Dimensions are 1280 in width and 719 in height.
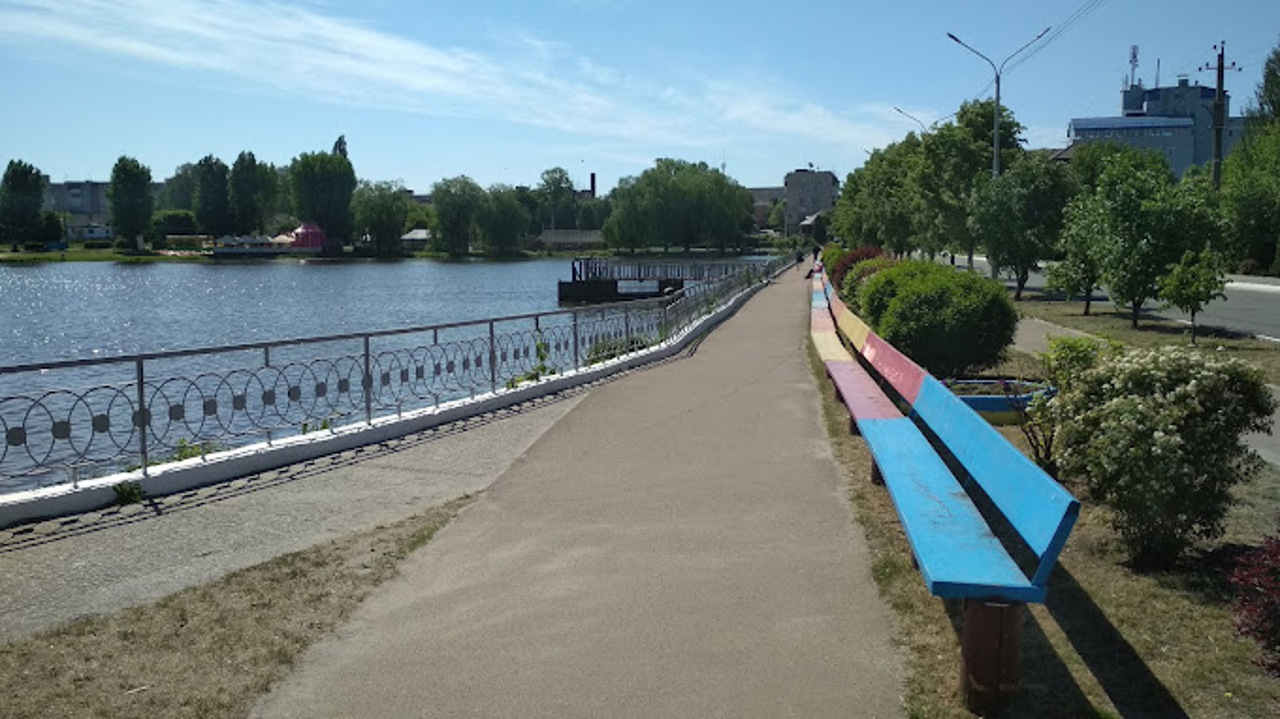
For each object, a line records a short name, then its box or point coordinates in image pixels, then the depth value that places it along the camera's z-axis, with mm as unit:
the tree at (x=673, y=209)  105688
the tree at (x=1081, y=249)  22641
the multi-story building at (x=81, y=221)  162250
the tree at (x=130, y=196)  113312
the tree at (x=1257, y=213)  47250
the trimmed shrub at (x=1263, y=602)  4254
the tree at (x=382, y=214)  113812
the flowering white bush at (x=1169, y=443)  5730
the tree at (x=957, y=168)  39188
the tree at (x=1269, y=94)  61656
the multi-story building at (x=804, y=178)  199500
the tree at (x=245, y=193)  130250
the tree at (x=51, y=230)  123500
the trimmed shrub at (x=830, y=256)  44488
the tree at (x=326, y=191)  115125
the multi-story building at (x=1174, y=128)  117375
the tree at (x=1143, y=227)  20906
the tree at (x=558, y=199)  178000
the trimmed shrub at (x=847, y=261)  34219
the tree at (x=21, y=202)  115562
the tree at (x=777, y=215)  192625
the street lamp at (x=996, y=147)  34950
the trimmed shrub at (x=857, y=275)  24188
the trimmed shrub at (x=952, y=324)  12953
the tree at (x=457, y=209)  104875
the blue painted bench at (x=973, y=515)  4223
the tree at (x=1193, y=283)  18031
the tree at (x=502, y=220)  106062
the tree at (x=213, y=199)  129375
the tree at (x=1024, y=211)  31891
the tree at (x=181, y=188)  184500
